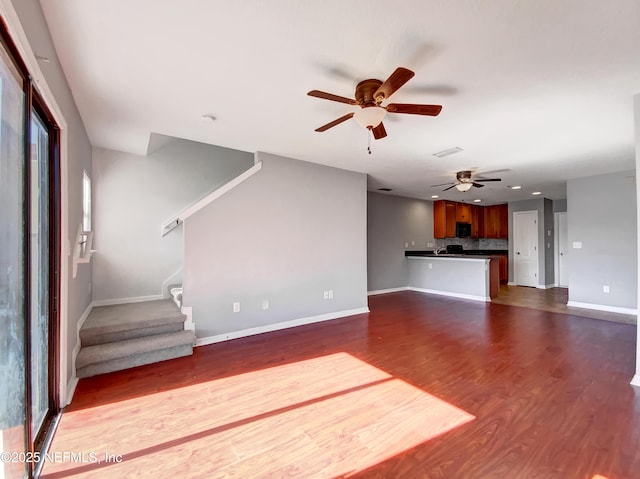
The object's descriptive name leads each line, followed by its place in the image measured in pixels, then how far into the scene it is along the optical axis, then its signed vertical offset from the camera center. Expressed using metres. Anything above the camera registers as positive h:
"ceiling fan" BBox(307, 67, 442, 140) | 2.00 +1.04
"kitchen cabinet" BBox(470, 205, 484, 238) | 8.75 +0.59
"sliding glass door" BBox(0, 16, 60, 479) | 1.32 -0.11
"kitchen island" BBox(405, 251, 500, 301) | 5.99 -0.78
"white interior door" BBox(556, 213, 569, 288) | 7.42 -0.28
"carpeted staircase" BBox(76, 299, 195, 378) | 2.71 -1.02
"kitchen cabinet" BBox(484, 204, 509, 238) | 8.34 +0.59
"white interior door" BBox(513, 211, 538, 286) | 7.49 -0.18
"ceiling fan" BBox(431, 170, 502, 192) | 4.79 +1.04
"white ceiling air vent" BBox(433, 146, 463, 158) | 3.79 +1.23
